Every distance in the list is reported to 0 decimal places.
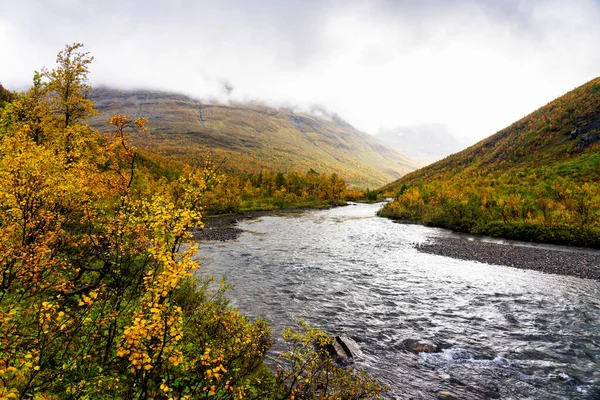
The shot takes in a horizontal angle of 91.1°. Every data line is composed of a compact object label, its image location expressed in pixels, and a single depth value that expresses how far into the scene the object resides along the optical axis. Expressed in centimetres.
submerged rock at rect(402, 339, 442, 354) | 1501
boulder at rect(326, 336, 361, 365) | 1382
